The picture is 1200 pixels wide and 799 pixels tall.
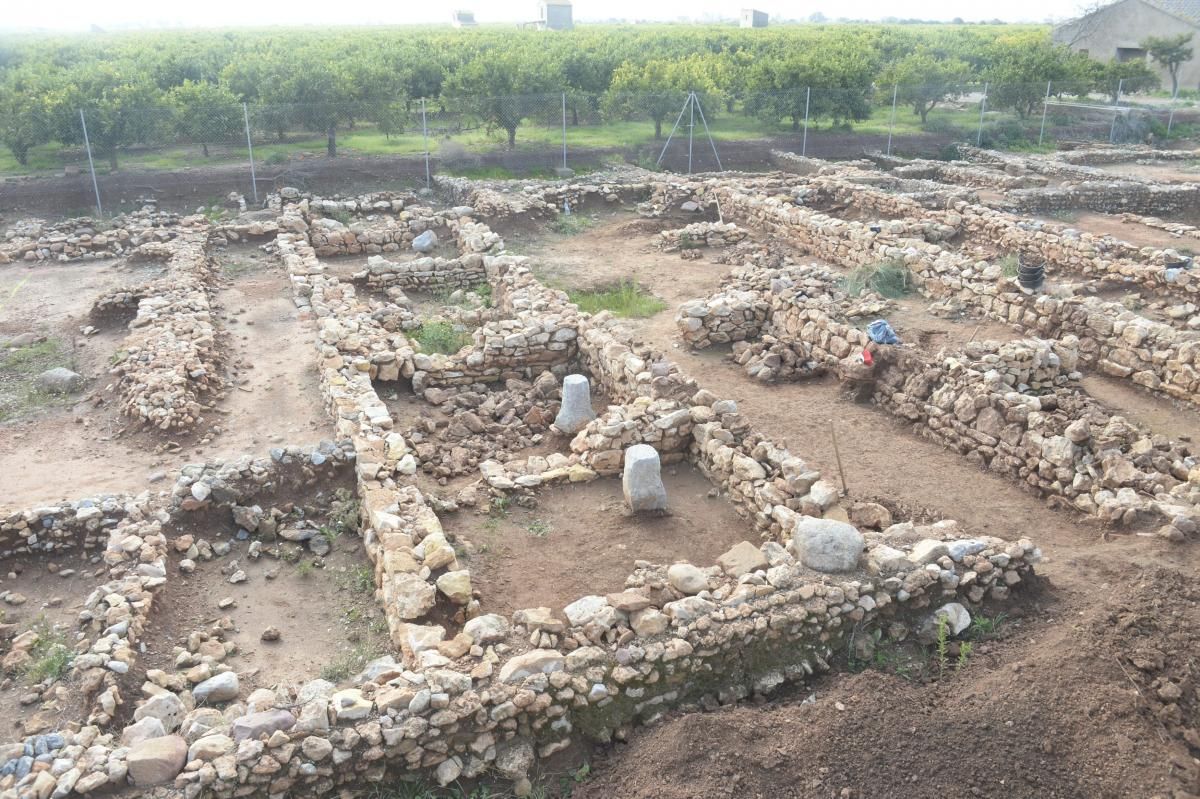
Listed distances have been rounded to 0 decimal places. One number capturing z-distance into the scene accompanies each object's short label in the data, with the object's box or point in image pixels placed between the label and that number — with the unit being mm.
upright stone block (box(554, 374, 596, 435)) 10805
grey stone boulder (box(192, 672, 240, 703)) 6668
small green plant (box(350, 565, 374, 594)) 8195
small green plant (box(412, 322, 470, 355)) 13398
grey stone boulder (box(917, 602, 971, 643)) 6719
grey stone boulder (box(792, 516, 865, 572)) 6855
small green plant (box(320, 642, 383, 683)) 6832
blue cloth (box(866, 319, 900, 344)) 12188
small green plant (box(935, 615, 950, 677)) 6410
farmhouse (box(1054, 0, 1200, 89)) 49094
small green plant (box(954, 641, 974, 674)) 6344
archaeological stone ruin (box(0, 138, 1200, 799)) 5883
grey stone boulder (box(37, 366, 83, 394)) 12336
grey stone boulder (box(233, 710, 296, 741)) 5434
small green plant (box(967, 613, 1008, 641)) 6684
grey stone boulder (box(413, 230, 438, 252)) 18547
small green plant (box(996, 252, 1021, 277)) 15453
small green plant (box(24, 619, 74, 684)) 6969
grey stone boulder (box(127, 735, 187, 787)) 5207
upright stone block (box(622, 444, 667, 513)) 8836
